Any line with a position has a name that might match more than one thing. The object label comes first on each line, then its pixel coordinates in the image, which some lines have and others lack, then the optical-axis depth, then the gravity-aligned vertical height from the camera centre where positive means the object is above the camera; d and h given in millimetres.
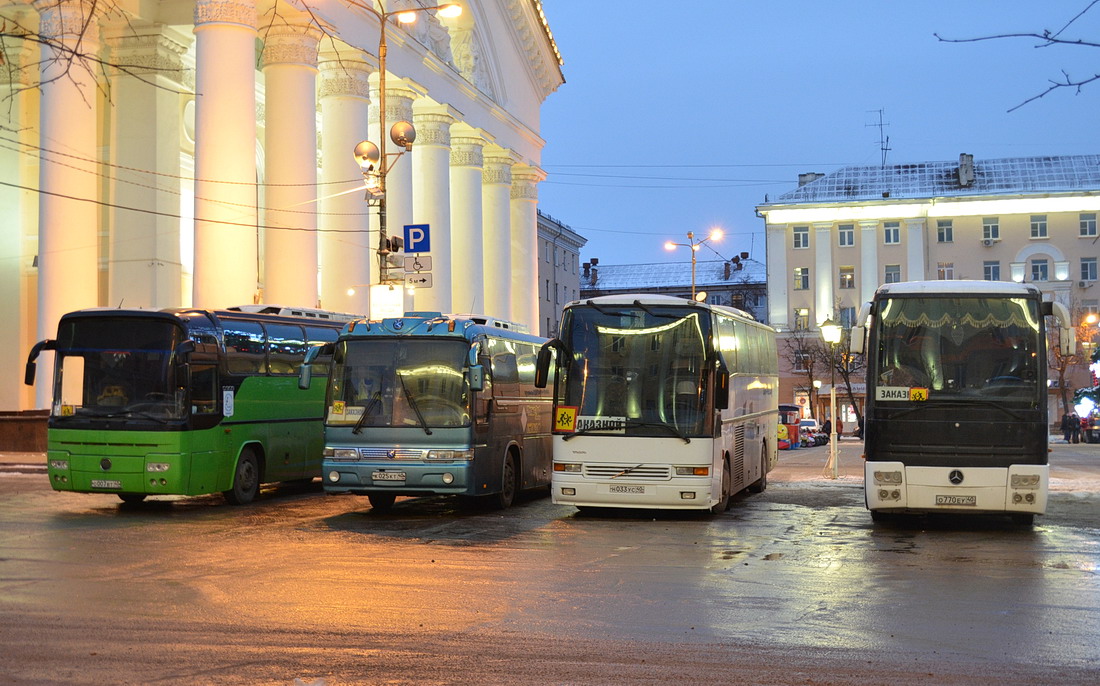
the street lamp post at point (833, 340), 28031 +1225
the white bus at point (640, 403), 18125 -136
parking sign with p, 29750 +3660
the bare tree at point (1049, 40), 7426 +2063
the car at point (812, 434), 70375 -2302
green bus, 19344 -115
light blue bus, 18953 -215
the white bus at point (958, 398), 16422 -81
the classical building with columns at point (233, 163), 31188 +6709
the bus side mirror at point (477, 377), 18953 +260
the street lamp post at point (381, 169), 27141 +4901
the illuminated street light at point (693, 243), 50709 +6295
